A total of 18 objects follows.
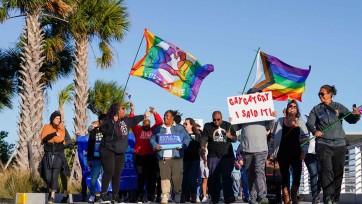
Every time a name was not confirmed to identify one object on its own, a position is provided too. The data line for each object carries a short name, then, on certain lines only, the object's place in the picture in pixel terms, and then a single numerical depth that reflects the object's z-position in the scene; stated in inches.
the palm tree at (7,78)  1114.7
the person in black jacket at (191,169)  576.7
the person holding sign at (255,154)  430.6
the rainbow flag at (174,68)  598.5
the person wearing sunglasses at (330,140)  402.3
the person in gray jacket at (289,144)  427.2
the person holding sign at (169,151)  498.6
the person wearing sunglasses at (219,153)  479.5
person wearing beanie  519.8
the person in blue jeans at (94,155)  511.8
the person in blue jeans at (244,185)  684.1
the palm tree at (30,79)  843.4
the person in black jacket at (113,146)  477.4
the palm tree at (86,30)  952.9
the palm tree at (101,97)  1274.6
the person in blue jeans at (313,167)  508.7
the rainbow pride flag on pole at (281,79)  569.3
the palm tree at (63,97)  1182.3
